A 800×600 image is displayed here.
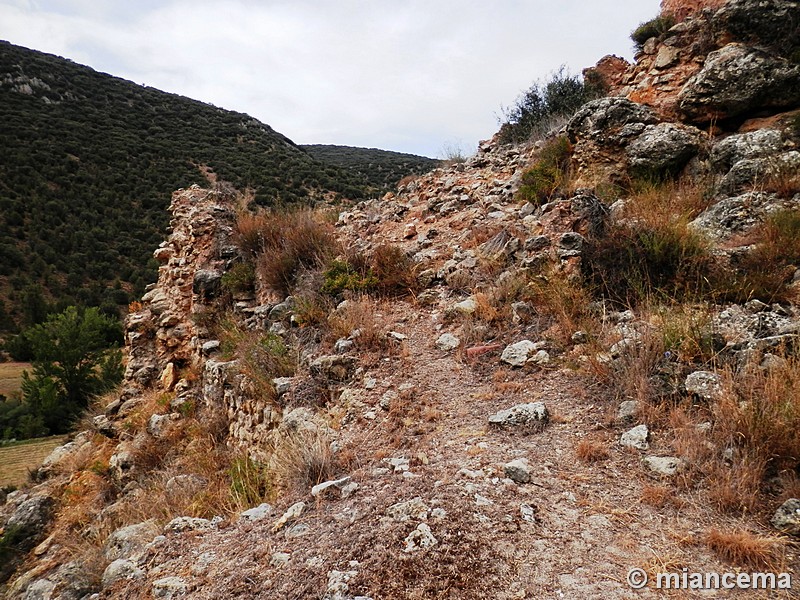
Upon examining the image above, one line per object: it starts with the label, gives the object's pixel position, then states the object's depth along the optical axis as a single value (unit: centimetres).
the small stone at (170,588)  238
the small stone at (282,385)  455
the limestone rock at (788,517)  203
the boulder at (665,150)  541
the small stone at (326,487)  283
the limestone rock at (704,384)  280
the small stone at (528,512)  235
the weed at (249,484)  338
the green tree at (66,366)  2131
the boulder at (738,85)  539
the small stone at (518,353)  401
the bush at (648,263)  389
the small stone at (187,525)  301
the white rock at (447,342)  463
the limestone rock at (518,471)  266
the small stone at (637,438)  276
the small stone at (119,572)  277
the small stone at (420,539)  218
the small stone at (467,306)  495
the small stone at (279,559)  231
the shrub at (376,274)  586
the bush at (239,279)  711
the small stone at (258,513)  292
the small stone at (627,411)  302
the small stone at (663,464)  251
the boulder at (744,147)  485
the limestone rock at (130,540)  321
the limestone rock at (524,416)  322
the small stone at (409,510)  238
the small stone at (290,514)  265
